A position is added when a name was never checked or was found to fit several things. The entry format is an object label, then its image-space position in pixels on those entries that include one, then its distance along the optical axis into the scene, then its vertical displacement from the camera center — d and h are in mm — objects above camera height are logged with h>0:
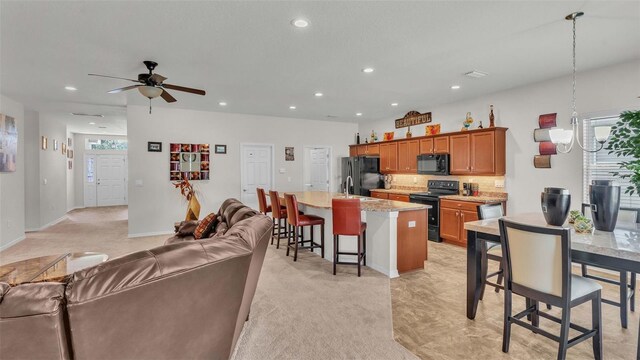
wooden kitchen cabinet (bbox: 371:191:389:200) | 6821 -414
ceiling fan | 3512 +1094
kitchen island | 3812 -775
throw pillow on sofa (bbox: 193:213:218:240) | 3549 -576
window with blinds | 3824 +137
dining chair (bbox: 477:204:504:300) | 2936 -725
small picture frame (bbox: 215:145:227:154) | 6859 +636
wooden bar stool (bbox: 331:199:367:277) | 3699 -514
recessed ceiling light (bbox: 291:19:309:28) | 2704 +1371
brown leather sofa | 1171 -560
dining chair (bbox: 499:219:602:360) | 1926 -683
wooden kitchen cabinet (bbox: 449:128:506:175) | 5016 +395
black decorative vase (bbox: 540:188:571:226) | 2250 -223
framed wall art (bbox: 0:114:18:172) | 5188 +628
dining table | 1869 -473
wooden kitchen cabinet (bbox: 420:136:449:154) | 5821 +604
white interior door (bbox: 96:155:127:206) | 11305 -57
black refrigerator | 7418 +57
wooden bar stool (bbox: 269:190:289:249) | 4832 -537
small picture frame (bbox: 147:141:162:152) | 6230 +649
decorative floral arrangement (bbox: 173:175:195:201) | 6326 -192
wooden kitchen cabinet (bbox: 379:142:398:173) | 7008 +453
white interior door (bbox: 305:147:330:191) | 8344 +210
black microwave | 5773 +224
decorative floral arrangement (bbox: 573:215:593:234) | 2285 -378
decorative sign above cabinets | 6496 +1253
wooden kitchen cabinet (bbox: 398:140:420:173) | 6488 +447
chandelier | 2678 +395
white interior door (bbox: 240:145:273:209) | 7191 +173
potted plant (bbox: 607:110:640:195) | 2219 +234
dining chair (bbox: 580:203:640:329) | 2510 -939
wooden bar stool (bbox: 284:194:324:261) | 4281 -602
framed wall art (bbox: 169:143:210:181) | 6465 +355
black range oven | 5543 -392
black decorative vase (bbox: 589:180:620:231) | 2254 -210
